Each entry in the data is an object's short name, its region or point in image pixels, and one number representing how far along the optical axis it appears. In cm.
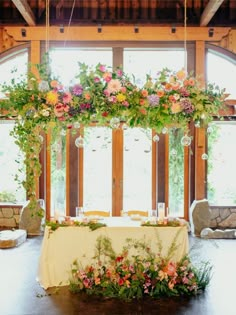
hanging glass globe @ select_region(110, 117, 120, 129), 429
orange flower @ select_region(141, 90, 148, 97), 407
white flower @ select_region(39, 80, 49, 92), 405
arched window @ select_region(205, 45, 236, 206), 840
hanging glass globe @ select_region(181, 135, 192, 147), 475
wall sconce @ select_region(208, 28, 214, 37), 827
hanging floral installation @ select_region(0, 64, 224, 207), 405
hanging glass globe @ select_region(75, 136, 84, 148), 515
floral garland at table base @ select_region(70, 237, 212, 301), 429
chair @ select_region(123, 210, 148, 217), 588
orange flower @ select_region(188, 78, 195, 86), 413
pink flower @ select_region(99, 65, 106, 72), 402
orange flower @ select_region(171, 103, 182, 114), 407
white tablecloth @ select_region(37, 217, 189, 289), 460
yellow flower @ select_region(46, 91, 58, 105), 401
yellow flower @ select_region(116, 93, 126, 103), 402
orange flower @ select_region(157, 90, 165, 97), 409
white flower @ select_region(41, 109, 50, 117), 406
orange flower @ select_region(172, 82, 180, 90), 409
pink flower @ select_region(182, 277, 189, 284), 432
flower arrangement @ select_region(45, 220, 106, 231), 460
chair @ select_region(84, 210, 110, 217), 584
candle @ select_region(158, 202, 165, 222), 488
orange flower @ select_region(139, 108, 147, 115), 412
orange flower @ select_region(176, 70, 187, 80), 409
